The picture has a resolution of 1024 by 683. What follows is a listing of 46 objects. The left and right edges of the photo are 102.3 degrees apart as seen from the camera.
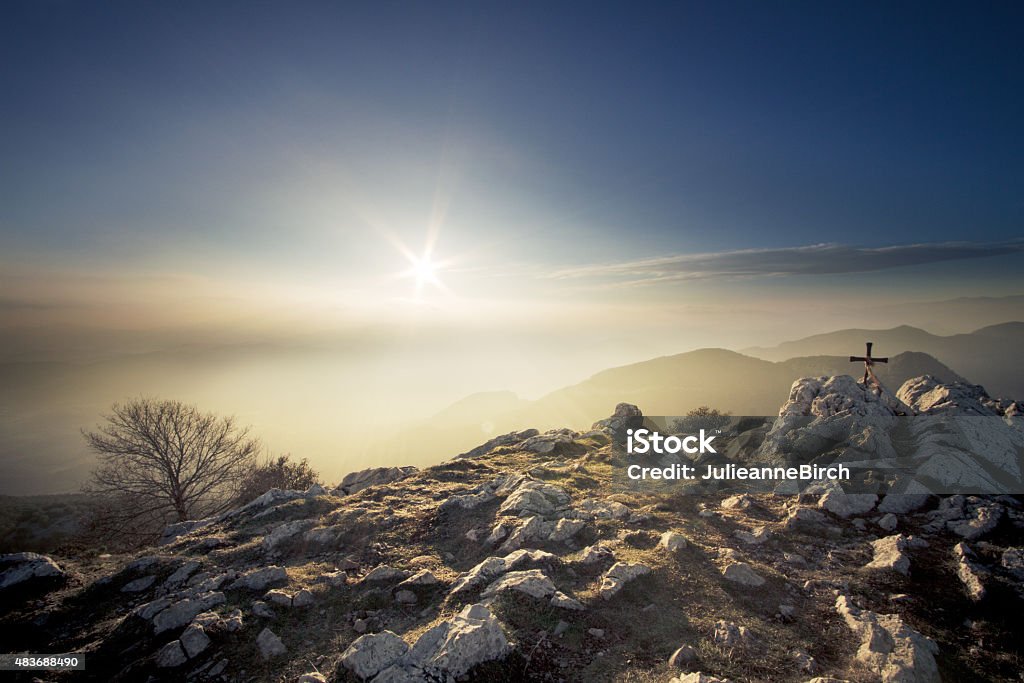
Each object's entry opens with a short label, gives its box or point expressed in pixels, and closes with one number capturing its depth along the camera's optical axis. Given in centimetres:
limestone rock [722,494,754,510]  1901
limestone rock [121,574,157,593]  1562
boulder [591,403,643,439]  3734
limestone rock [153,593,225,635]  1214
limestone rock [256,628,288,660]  1112
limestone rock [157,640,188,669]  1055
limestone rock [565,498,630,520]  1858
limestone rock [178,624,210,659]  1102
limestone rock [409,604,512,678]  931
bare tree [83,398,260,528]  2928
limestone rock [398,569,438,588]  1433
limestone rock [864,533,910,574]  1320
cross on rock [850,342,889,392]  2864
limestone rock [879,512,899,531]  1594
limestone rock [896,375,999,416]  2291
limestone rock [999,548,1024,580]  1262
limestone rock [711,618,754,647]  1028
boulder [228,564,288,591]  1473
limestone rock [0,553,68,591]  1617
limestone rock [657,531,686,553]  1512
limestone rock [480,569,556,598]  1218
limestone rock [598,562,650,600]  1260
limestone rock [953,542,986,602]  1183
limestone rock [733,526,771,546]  1584
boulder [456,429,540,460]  3778
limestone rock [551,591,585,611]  1175
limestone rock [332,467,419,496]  2925
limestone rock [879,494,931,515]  1706
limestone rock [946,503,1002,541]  1480
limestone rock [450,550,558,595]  1338
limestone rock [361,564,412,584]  1516
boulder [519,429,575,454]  3384
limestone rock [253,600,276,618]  1280
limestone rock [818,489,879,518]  1728
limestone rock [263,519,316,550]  1878
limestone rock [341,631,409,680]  965
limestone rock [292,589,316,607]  1371
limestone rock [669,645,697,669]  970
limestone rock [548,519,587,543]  1662
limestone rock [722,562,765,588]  1309
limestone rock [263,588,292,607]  1358
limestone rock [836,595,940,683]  908
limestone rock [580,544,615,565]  1461
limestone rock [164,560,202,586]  1588
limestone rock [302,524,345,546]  1884
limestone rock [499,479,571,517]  1906
